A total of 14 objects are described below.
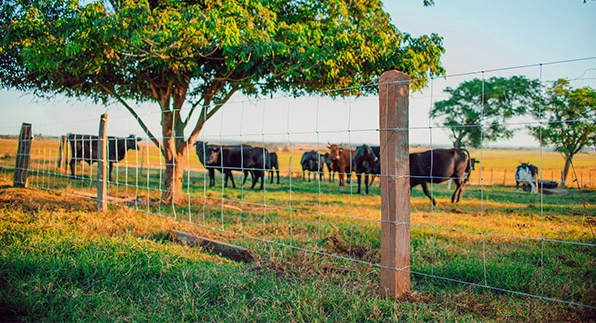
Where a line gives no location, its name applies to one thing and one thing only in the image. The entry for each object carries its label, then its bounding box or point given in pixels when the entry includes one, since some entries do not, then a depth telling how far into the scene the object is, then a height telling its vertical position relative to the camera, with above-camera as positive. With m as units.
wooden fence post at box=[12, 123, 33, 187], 12.72 +0.09
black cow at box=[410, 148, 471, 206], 12.86 +0.01
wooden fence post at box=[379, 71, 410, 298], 3.90 -0.23
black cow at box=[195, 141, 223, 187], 16.91 +0.33
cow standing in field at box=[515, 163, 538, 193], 17.88 -0.28
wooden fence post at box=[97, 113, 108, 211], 8.55 -0.05
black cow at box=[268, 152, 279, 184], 19.79 +0.09
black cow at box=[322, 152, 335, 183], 22.29 +0.18
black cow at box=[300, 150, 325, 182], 21.54 +0.07
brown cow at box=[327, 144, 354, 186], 16.93 +0.14
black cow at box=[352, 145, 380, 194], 15.91 +0.14
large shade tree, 7.38 +2.09
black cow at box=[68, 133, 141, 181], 17.54 +0.51
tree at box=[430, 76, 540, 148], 23.45 +3.45
